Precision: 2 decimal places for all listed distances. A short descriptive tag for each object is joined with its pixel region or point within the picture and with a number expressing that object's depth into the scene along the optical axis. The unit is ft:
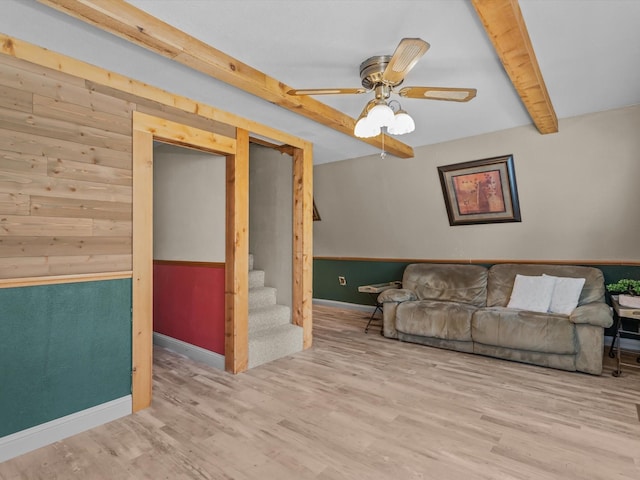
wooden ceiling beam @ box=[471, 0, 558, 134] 5.83
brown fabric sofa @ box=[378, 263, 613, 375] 10.80
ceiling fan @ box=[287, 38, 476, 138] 6.97
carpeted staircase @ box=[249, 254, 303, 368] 11.77
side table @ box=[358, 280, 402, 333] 16.01
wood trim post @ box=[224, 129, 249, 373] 10.91
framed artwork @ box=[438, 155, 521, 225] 13.50
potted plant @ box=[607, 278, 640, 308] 10.75
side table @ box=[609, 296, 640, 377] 10.12
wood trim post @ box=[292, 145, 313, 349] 13.28
